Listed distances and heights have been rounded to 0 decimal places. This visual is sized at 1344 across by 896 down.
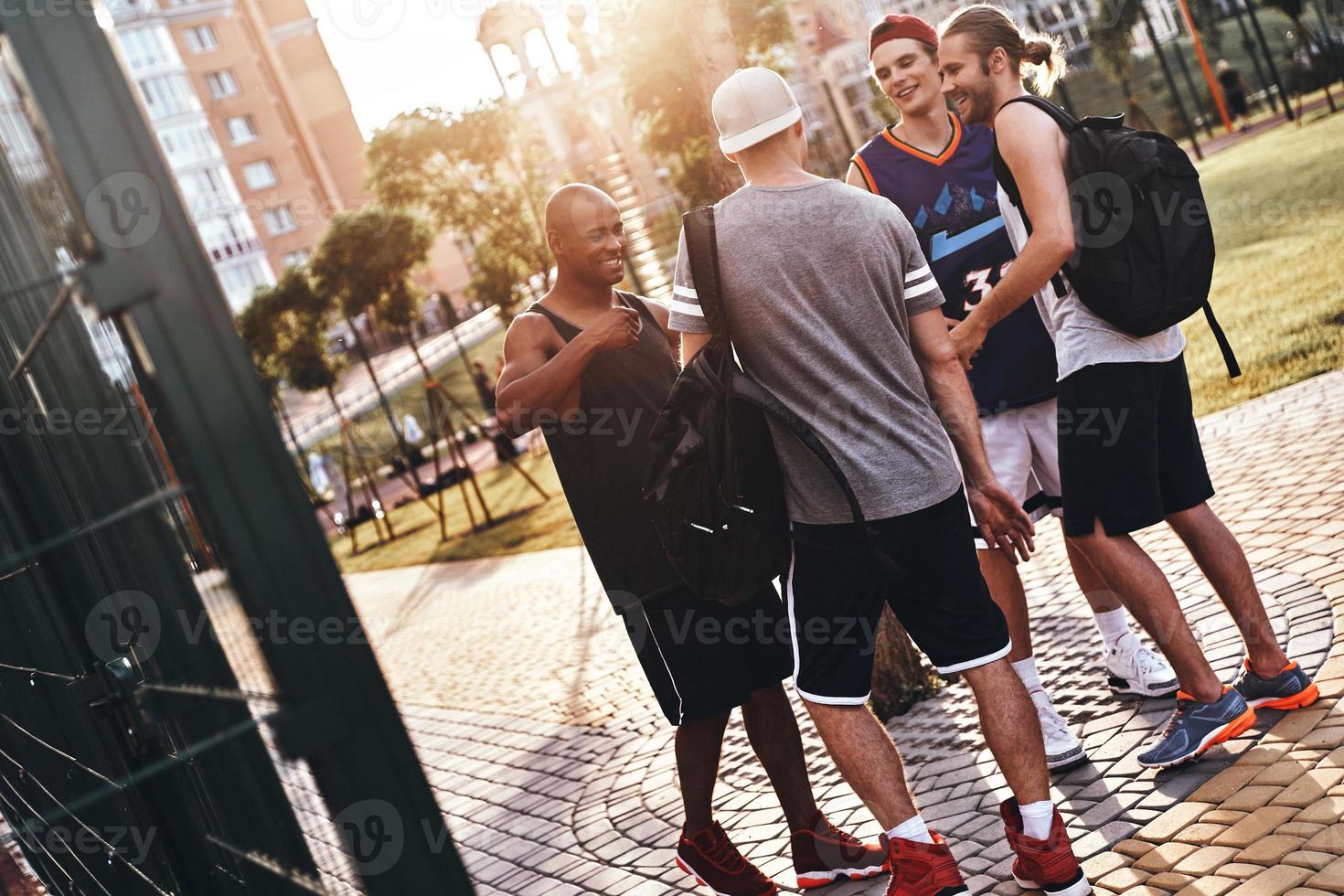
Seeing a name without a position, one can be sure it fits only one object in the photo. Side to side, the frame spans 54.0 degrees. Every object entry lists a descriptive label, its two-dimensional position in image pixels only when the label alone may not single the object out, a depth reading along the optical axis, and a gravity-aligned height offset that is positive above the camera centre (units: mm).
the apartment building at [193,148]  63469 +14568
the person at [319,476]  29016 -1230
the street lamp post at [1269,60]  27806 -748
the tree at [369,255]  27812 +2753
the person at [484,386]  27828 -751
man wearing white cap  3354 -636
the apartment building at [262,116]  70750 +16817
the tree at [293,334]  31844 +2255
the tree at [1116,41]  41812 +1504
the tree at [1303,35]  28766 -527
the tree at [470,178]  26203 +3485
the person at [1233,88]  33219 -1139
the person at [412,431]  31625 -1120
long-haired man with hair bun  3828 -939
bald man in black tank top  3924 -618
